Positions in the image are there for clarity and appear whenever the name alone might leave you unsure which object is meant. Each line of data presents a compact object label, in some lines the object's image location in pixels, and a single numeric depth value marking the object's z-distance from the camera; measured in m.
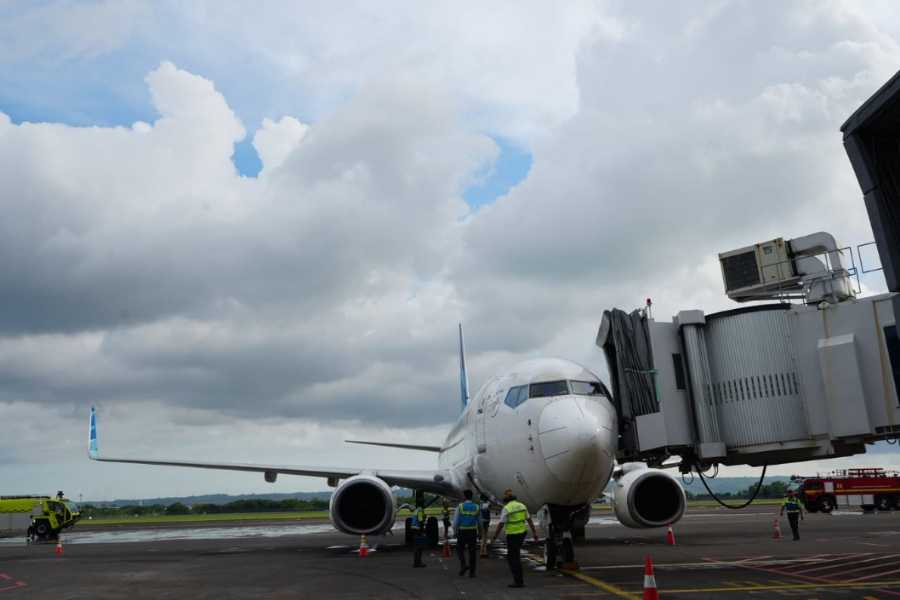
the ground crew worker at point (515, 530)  11.00
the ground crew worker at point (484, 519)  15.51
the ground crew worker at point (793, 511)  19.56
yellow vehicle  32.78
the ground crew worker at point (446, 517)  17.83
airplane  12.28
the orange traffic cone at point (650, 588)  7.59
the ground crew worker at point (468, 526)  12.65
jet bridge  10.38
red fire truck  36.34
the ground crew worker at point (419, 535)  14.73
